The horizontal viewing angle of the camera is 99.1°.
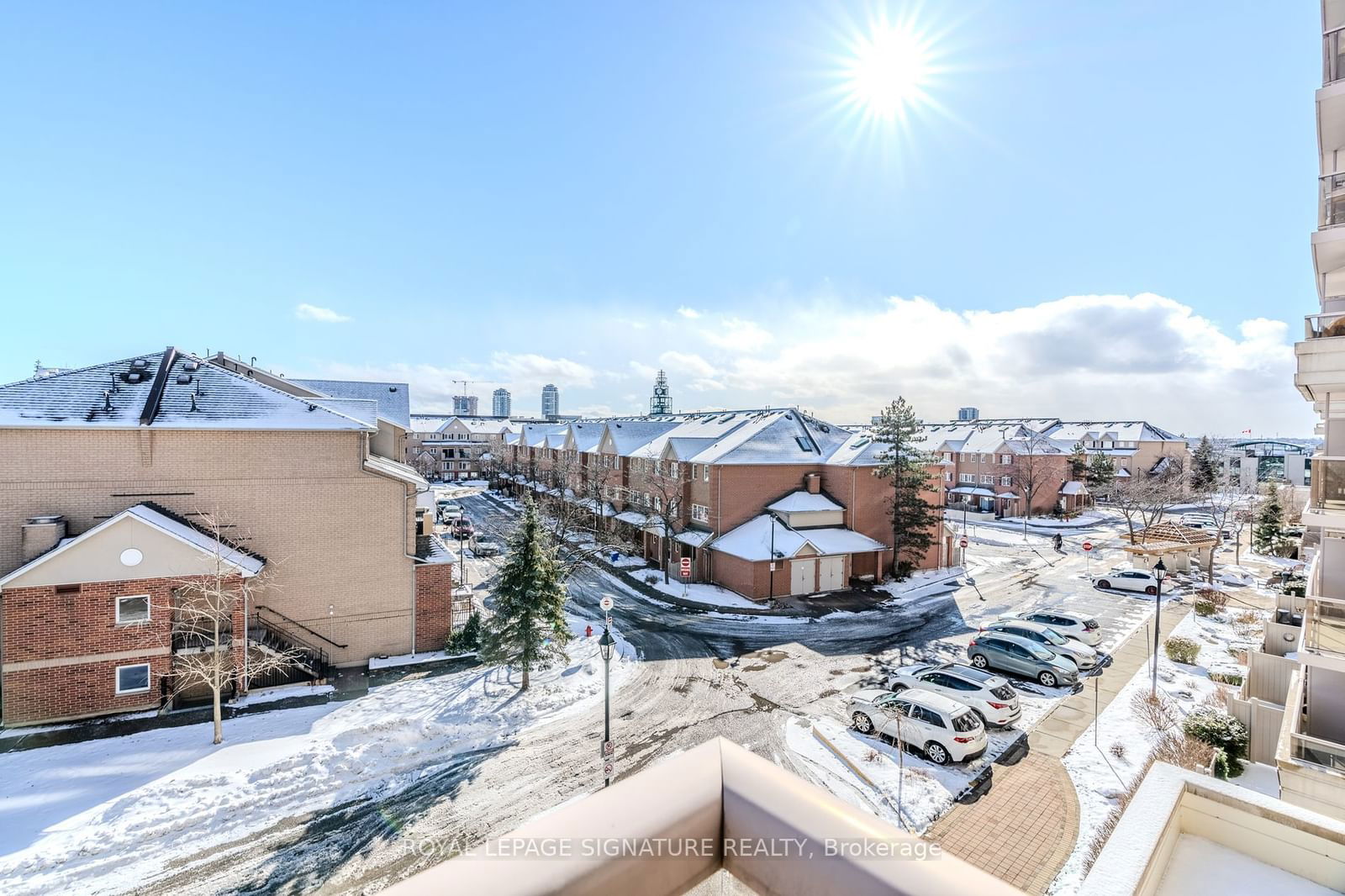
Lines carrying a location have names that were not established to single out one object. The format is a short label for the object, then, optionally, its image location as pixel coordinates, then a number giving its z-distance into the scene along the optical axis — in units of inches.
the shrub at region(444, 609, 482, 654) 799.1
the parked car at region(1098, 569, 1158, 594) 1123.7
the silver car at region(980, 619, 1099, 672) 752.3
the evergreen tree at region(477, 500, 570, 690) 682.8
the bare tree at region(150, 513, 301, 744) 614.5
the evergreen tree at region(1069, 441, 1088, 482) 2268.7
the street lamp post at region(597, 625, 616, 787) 500.9
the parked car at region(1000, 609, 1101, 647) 849.5
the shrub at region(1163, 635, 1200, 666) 763.4
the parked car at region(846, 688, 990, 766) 524.1
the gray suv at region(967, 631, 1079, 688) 702.5
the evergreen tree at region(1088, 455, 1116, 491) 2283.5
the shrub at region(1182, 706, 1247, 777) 499.8
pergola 1270.9
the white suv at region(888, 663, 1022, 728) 584.4
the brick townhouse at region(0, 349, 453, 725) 593.3
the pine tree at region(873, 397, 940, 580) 1190.3
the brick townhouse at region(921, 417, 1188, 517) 2202.3
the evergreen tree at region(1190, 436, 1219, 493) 2383.1
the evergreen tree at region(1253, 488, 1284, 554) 1455.5
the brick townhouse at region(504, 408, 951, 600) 1107.3
